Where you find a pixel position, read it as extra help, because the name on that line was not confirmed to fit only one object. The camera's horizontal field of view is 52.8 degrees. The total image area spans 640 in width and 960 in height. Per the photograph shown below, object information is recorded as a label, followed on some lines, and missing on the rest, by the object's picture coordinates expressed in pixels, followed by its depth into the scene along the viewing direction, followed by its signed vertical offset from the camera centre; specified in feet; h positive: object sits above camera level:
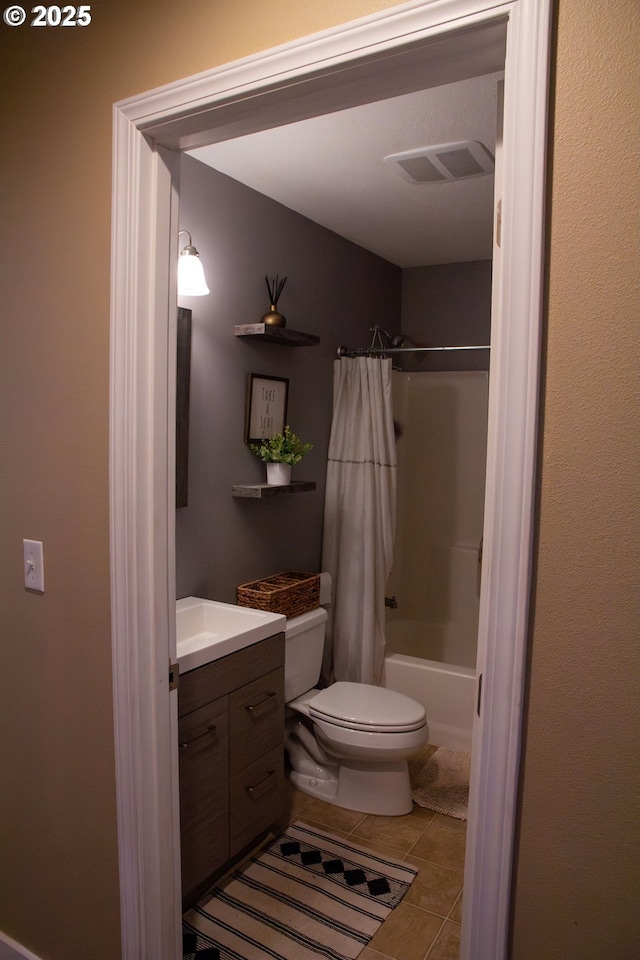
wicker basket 8.46 -2.19
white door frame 2.91 +0.12
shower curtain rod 10.78 +1.38
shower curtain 10.46 -1.35
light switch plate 4.99 -1.09
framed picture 8.77 +0.34
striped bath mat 6.28 -5.00
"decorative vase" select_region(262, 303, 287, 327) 8.61 +1.50
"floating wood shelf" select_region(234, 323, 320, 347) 8.32 +1.28
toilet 8.16 -3.89
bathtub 10.14 -4.12
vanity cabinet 6.32 -3.50
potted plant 8.80 -0.35
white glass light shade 7.10 +1.71
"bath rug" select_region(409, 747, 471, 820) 8.70 -5.00
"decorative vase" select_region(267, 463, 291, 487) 8.84 -0.60
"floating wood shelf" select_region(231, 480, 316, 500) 8.29 -0.78
